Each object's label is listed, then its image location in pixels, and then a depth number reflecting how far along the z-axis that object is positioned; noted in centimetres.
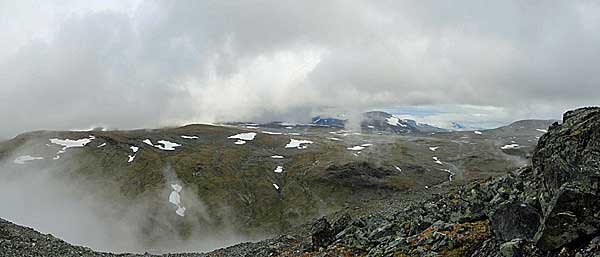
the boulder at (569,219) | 1462
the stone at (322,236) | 3275
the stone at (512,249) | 1592
